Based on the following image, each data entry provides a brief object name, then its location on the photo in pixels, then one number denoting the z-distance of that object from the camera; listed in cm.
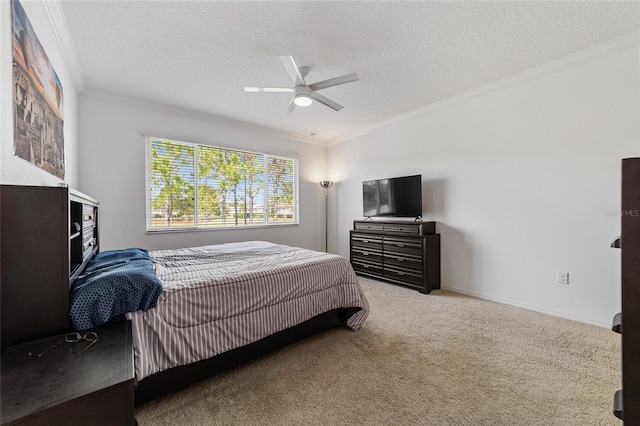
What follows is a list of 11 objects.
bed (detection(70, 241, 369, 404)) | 140
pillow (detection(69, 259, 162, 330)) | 124
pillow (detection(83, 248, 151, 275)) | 170
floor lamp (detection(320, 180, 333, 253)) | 568
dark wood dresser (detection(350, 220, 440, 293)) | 364
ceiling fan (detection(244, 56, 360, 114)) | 239
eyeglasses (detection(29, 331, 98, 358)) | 109
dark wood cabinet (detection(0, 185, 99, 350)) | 108
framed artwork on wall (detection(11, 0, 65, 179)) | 147
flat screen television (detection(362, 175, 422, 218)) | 388
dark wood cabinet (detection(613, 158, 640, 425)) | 96
